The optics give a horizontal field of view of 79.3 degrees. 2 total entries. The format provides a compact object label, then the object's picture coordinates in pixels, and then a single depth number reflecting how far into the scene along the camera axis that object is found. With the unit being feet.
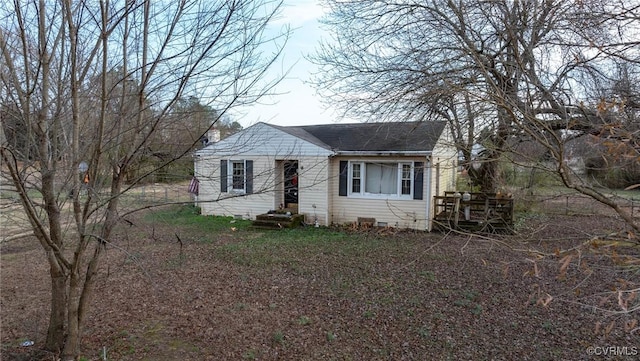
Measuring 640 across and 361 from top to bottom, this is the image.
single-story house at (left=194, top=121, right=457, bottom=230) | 34.94
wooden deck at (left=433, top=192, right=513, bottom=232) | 33.71
